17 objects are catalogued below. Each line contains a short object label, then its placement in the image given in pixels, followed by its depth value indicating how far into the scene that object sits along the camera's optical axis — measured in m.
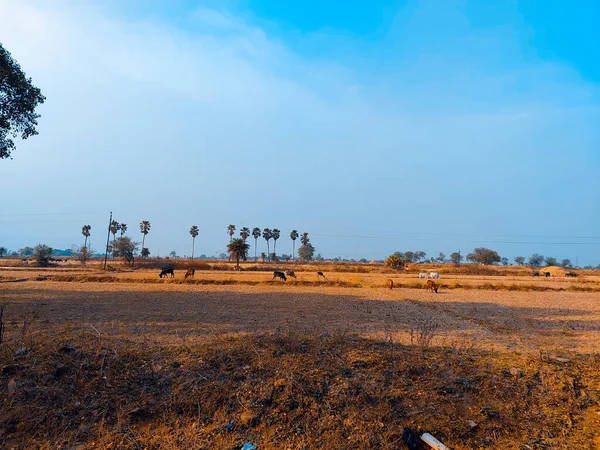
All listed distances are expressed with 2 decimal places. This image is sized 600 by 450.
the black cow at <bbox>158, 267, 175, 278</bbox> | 42.48
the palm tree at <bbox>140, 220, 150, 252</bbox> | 128.50
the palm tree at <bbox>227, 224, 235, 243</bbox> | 142.56
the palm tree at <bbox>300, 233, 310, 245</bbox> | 152.50
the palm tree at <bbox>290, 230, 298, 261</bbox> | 150.75
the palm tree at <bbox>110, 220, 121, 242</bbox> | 136.12
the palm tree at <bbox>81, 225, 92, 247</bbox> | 133.38
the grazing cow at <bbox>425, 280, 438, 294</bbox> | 35.12
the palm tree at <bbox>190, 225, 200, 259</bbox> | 141.50
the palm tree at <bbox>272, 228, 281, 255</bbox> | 148.29
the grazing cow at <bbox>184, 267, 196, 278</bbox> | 42.31
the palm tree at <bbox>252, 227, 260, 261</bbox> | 146.62
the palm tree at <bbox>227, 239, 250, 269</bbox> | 70.19
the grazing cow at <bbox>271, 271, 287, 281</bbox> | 44.09
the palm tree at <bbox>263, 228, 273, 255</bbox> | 146.62
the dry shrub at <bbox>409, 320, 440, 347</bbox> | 14.19
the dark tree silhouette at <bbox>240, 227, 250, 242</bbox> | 140.38
